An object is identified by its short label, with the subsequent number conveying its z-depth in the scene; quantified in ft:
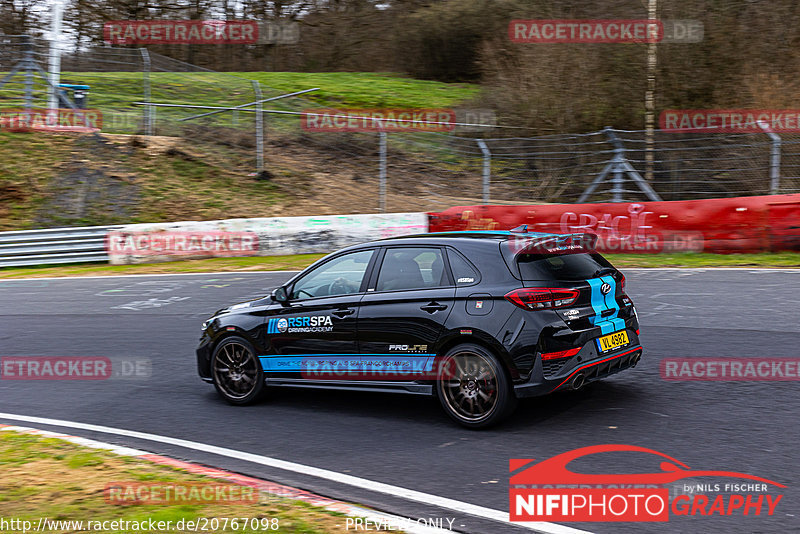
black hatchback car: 19.80
